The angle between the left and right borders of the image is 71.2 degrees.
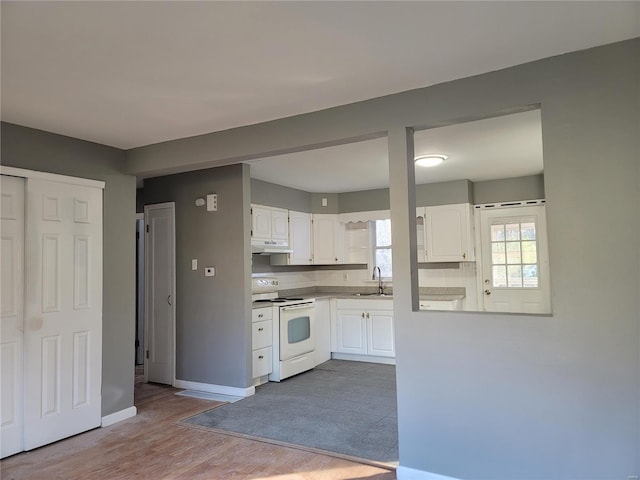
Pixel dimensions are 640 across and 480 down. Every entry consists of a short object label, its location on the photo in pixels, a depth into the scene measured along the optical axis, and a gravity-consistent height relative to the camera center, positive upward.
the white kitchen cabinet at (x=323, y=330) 5.86 -0.87
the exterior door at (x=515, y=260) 5.67 +0.01
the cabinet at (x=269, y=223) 5.22 +0.53
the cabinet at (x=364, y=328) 5.78 -0.85
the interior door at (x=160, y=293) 4.99 -0.28
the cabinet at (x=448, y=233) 5.79 +0.38
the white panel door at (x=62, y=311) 3.27 -0.32
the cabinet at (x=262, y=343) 4.77 -0.83
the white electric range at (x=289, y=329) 5.07 -0.76
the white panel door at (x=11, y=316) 3.10 -0.32
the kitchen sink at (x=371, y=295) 6.12 -0.44
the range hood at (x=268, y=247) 5.23 +0.23
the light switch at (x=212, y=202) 4.78 +0.69
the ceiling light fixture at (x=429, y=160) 4.45 +1.04
